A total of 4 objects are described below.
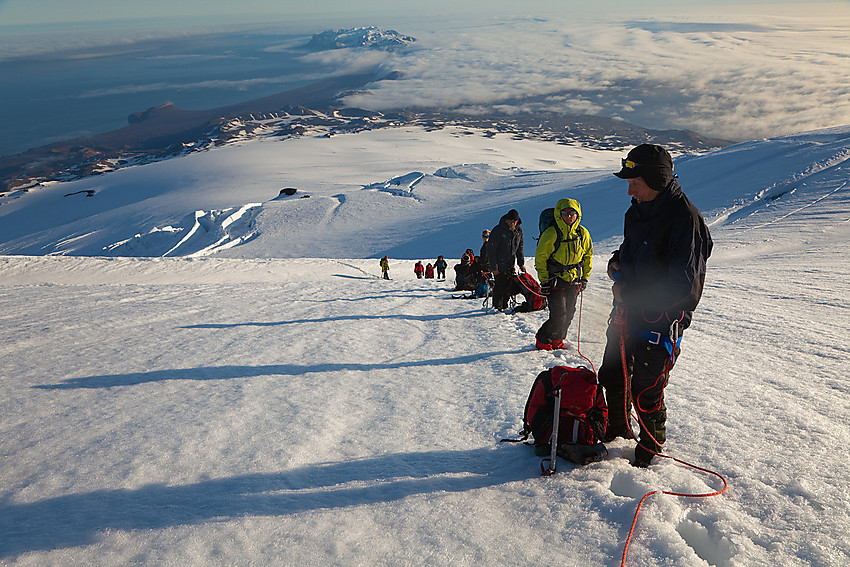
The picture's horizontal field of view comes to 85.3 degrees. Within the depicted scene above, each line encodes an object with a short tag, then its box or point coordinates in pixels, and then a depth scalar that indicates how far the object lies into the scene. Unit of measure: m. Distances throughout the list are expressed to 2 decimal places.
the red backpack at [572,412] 3.44
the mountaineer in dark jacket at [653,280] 2.88
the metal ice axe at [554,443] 3.25
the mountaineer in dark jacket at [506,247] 7.93
